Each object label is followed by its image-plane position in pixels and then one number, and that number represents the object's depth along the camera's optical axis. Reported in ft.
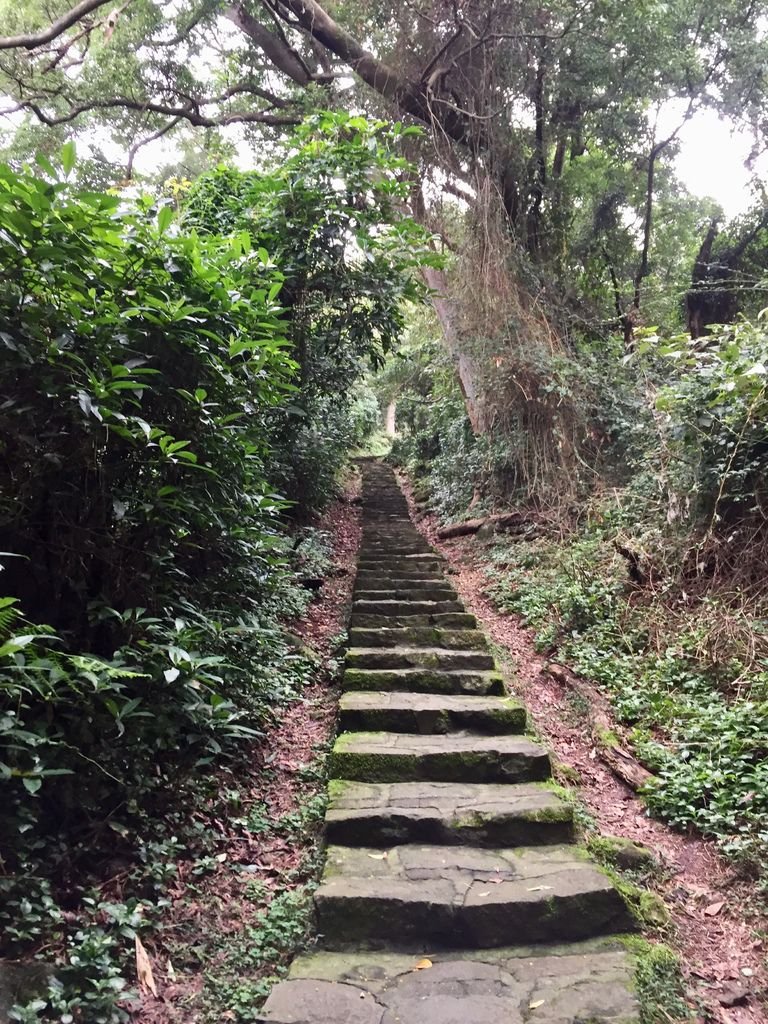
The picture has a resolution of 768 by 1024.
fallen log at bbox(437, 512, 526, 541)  27.14
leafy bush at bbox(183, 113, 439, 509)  17.04
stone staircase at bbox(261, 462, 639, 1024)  7.59
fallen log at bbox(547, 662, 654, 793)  12.34
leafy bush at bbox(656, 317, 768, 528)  15.56
